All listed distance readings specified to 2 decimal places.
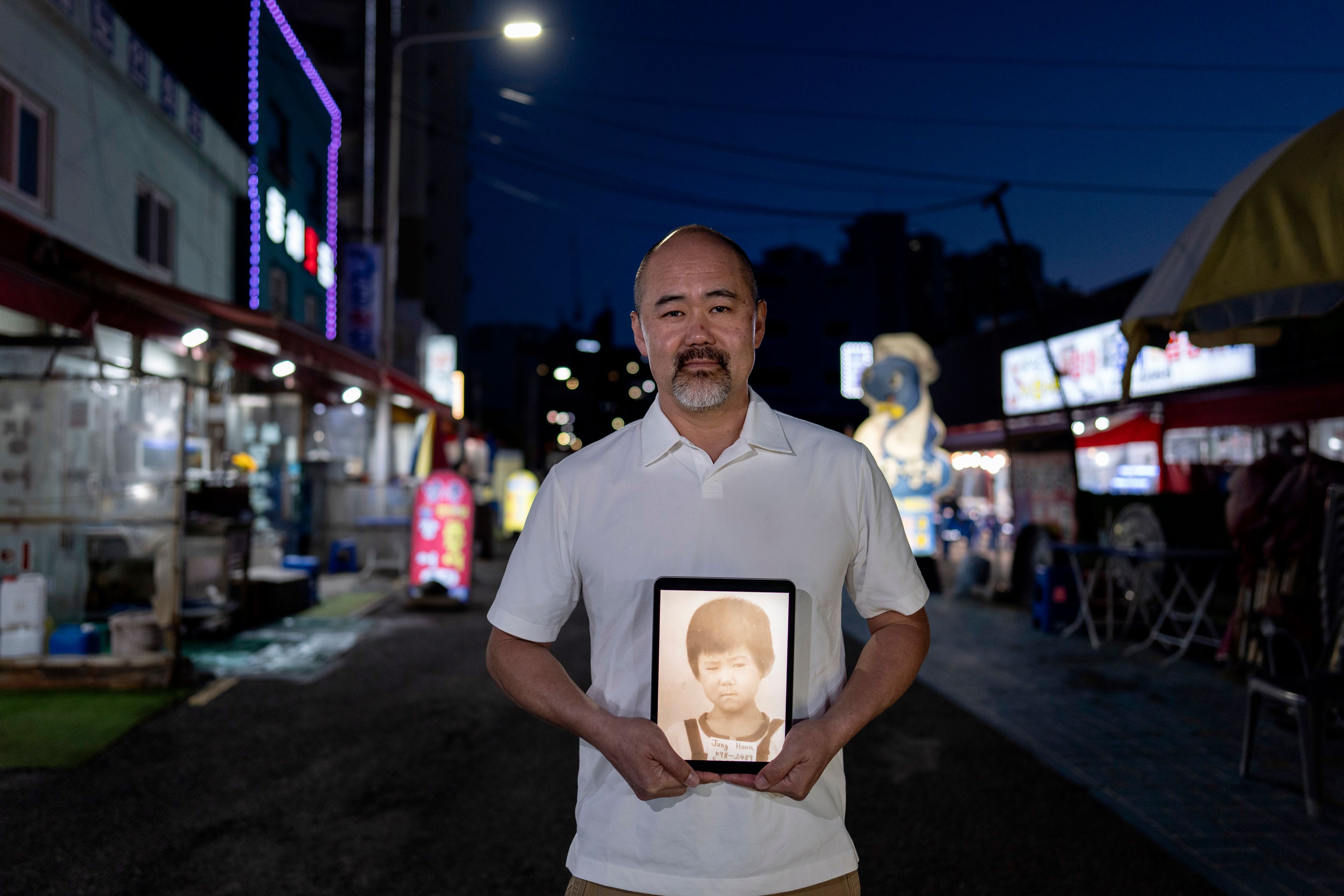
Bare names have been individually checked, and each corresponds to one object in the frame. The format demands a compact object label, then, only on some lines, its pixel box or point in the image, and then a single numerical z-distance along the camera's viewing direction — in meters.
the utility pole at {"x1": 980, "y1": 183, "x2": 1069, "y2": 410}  12.56
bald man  1.65
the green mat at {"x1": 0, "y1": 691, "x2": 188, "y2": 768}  5.43
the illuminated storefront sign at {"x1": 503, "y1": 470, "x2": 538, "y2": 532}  23.66
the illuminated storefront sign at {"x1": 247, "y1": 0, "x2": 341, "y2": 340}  16.17
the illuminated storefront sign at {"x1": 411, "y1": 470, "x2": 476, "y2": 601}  12.22
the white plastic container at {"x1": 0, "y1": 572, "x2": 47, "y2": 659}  7.24
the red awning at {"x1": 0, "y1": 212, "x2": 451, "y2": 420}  6.74
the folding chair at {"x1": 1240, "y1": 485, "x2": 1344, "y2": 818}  4.59
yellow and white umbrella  3.61
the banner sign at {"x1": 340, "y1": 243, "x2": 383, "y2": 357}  18.42
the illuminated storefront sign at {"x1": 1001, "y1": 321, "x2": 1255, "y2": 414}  13.55
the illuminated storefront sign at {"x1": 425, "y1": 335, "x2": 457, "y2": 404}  27.78
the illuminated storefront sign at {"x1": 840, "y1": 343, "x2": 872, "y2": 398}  27.72
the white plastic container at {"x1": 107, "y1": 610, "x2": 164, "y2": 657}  7.37
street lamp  15.96
